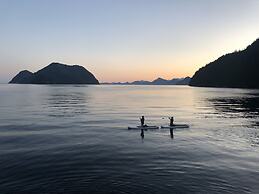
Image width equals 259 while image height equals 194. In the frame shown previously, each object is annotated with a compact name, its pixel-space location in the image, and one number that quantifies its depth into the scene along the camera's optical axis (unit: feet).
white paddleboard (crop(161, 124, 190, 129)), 123.54
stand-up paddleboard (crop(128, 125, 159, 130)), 120.25
